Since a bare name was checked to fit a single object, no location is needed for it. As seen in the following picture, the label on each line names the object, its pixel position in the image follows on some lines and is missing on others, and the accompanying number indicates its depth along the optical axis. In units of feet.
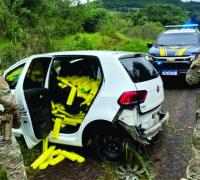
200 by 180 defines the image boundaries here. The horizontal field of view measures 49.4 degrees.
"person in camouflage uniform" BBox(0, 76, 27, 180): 7.66
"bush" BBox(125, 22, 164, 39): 48.77
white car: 9.73
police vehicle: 19.80
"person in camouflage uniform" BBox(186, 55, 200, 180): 7.61
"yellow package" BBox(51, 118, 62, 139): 10.77
